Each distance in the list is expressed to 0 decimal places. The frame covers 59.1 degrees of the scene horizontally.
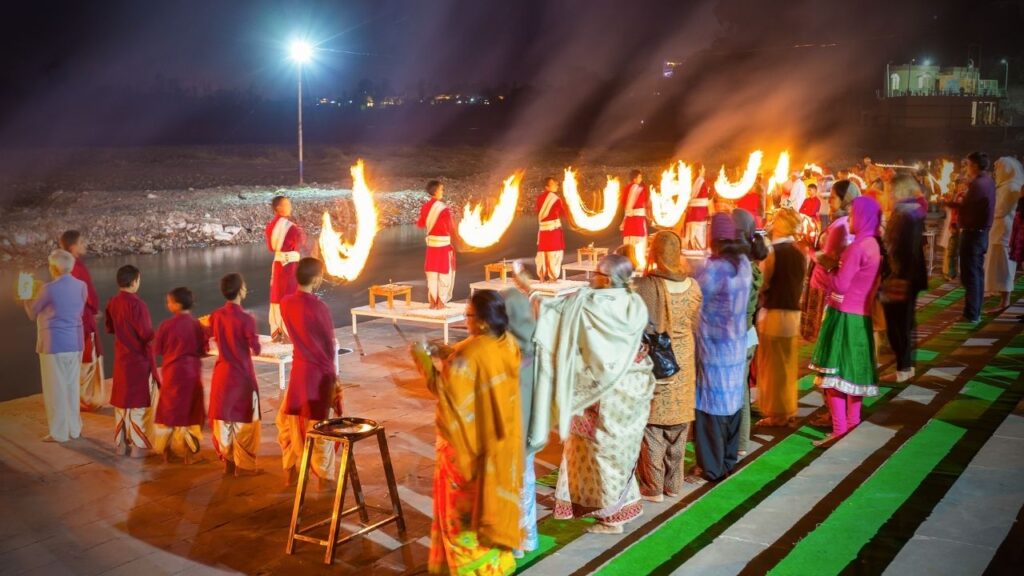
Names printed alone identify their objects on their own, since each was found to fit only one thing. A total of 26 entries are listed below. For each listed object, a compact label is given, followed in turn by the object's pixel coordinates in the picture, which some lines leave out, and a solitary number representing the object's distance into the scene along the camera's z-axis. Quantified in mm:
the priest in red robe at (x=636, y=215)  15516
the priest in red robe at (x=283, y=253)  9719
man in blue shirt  7301
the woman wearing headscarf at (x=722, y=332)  6129
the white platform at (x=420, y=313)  10627
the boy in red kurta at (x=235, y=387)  6555
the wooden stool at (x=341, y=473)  5137
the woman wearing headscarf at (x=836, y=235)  7227
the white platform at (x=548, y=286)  12445
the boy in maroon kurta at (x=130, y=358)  7090
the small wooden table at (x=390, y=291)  11141
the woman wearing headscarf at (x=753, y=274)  6773
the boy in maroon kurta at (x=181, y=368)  6758
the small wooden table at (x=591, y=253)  15289
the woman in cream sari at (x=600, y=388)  5027
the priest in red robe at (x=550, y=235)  13766
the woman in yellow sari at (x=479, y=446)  4430
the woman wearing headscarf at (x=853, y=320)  6832
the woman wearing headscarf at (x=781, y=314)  7109
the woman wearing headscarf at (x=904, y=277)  8656
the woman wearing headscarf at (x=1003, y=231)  11289
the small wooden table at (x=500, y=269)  12644
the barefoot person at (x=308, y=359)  6367
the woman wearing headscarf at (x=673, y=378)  5637
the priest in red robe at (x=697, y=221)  18172
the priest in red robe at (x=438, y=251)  11586
